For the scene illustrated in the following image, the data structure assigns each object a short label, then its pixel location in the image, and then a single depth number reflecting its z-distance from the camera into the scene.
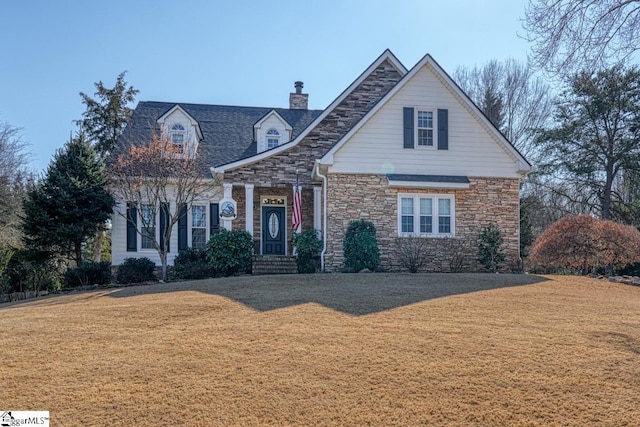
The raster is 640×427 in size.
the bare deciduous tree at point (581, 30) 10.97
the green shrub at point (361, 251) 14.79
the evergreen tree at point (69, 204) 16.55
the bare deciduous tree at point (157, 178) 15.66
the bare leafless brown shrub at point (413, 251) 15.53
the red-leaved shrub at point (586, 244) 13.98
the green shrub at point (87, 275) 15.96
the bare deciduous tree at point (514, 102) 29.44
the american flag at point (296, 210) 16.47
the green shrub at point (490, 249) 15.84
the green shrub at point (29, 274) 15.42
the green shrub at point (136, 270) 16.42
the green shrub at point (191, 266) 15.78
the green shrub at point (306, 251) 15.54
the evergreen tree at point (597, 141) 23.16
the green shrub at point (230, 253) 15.46
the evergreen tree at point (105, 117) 27.03
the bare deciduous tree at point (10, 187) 19.58
